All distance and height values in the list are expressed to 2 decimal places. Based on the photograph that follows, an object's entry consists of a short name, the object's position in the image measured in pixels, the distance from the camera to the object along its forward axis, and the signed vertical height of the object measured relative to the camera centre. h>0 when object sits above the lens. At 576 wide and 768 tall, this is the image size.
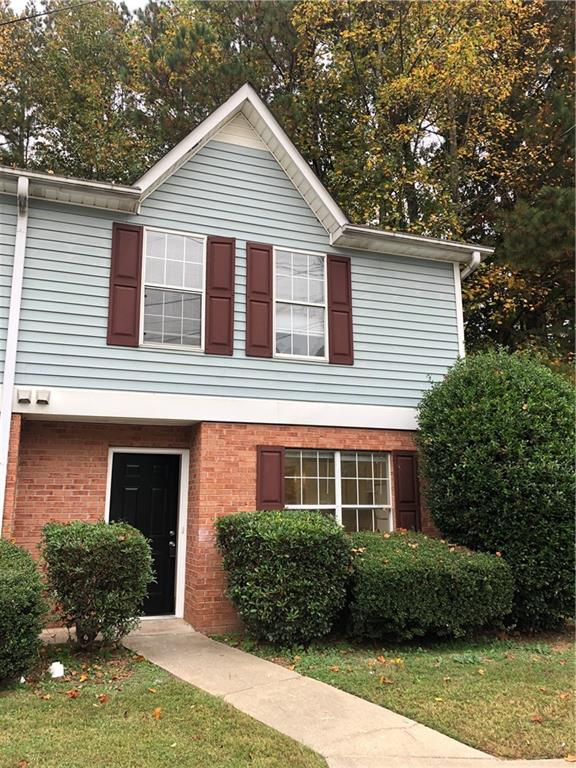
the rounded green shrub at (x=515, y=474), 7.56 +0.13
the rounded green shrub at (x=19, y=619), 5.22 -1.18
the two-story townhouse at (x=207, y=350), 7.88 +1.90
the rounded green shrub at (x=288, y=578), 6.85 -1.07
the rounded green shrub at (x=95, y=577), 6.21 -0.96
